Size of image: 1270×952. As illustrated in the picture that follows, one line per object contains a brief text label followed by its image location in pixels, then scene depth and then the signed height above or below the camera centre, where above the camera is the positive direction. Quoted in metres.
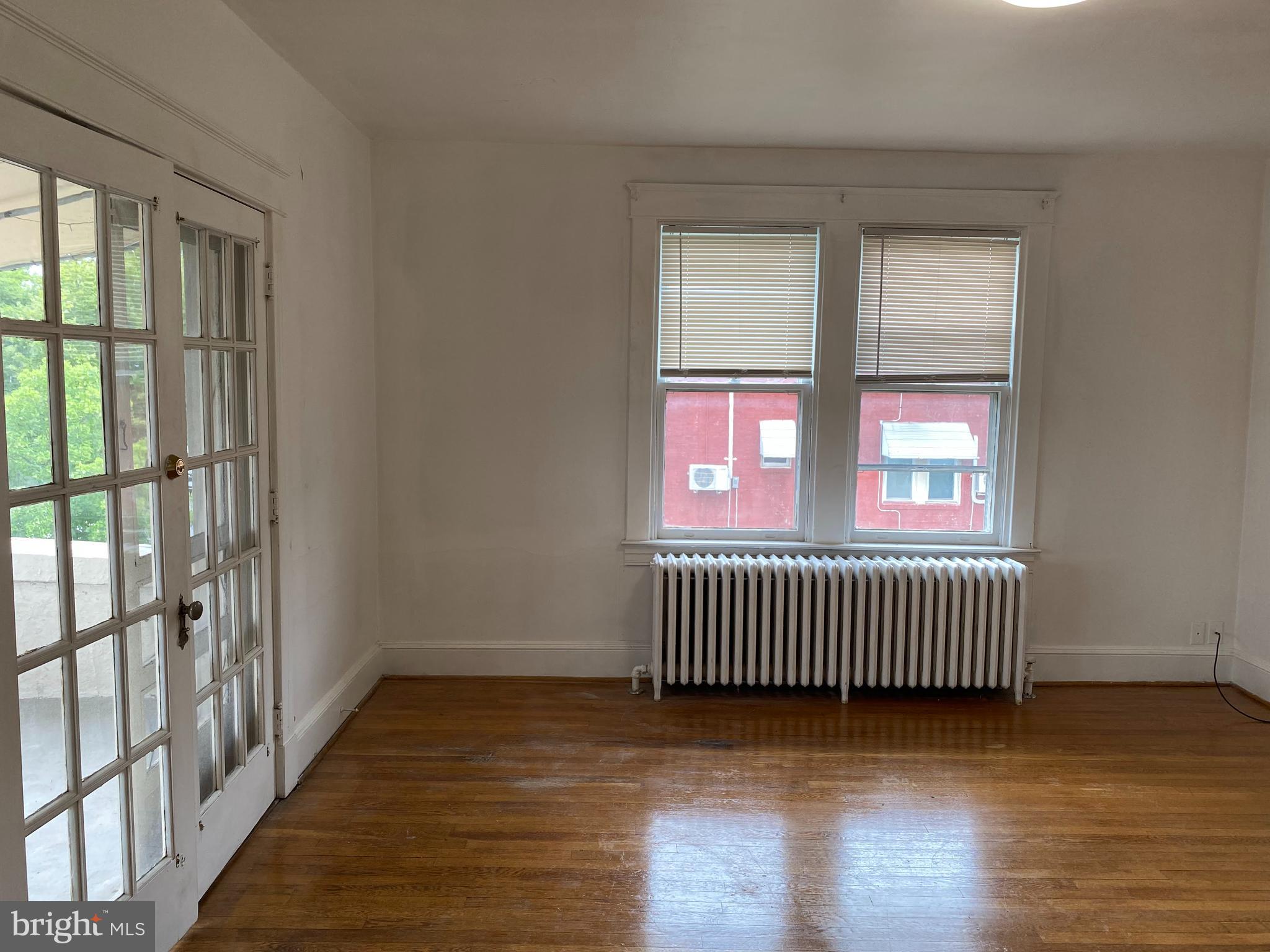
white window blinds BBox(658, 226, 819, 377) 4.46 +0.55
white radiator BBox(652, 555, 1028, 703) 4.38 -1.12
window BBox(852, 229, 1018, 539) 4.47 +0.17
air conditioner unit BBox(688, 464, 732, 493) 4.64 -0.42
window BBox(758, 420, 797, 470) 4.61 -0.21
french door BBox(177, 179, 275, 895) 2.61 -0.39
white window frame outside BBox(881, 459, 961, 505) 4.64 -0.47
